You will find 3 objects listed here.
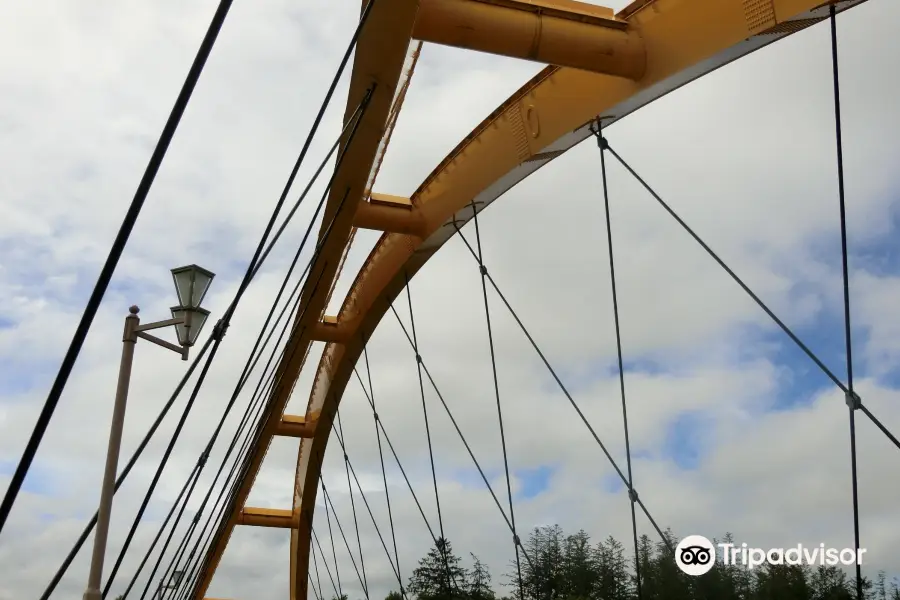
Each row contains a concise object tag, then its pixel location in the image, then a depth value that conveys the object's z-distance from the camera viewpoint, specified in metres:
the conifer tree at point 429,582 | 44.69
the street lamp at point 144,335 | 6.04
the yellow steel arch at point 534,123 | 5.79
